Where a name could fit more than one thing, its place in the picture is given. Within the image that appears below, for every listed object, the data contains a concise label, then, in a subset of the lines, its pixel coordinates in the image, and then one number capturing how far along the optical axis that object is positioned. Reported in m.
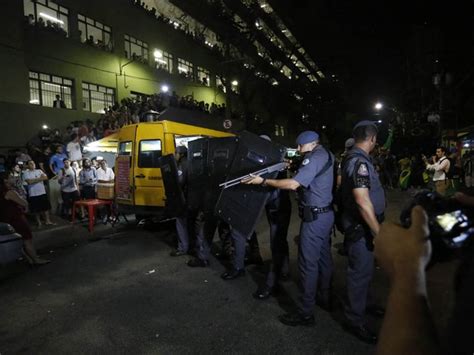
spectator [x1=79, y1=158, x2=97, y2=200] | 9.95
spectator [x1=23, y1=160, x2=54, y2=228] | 8.57
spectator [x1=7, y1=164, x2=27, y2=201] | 8.50
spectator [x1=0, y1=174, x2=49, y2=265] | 5.43
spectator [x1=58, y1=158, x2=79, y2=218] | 9.59
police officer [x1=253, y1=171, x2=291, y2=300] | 4.35
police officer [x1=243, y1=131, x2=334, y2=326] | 3.52
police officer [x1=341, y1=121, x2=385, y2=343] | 3.20
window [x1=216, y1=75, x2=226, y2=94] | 29.78
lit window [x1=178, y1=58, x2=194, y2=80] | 25.00
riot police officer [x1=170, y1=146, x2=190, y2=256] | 5.98
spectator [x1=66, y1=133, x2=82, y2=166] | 11.44
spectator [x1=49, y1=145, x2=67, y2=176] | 10.60
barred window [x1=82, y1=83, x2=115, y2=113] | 16.72
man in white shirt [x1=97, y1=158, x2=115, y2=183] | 10.12
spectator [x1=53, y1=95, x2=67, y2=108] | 14.99
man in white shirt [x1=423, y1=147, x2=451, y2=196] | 8.54
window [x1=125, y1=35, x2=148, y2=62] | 19.81
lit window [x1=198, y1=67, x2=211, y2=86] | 27.66
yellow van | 8.30
